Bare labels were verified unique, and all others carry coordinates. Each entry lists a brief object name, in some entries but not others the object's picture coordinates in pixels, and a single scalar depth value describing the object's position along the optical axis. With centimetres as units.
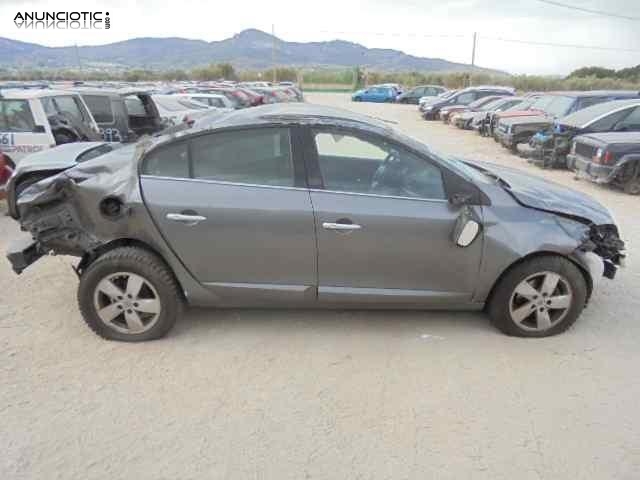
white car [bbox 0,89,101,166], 685
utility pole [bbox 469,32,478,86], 5113
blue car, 3694
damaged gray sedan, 312
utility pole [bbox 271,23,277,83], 5267
